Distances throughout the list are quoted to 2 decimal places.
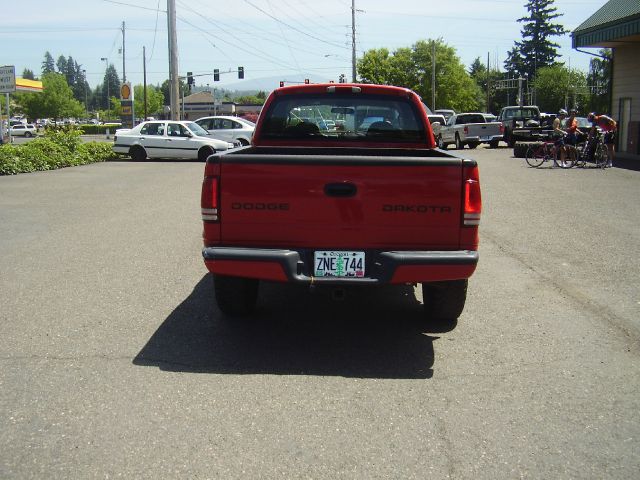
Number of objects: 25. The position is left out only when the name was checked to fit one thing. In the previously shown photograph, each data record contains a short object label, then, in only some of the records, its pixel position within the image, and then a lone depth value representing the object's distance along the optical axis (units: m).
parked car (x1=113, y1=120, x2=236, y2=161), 26.67
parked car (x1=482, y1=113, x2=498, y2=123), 34.18
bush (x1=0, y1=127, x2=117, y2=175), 21.58
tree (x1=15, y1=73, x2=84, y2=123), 107.12
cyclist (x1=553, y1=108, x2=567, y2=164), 21.47
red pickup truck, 4.88
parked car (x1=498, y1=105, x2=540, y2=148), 31.81
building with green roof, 23.23
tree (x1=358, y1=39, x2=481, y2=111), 90.19
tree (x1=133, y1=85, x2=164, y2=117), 117.70
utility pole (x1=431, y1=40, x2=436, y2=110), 77.50
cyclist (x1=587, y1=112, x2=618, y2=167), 21.00
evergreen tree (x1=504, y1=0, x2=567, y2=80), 96.00
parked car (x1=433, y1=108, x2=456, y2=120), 46.31
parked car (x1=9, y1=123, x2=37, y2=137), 77.19
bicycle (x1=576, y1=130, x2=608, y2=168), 21.03
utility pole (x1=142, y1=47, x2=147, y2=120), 79.25
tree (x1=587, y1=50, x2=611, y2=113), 74.44
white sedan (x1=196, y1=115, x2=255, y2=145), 28.69
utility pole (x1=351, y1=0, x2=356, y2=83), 76.56
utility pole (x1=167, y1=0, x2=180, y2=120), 33.25
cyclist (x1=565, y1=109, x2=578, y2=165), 21.41
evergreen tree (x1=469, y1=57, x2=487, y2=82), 147.50
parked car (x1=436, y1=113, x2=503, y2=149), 33.16
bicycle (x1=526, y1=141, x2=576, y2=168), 21.67
